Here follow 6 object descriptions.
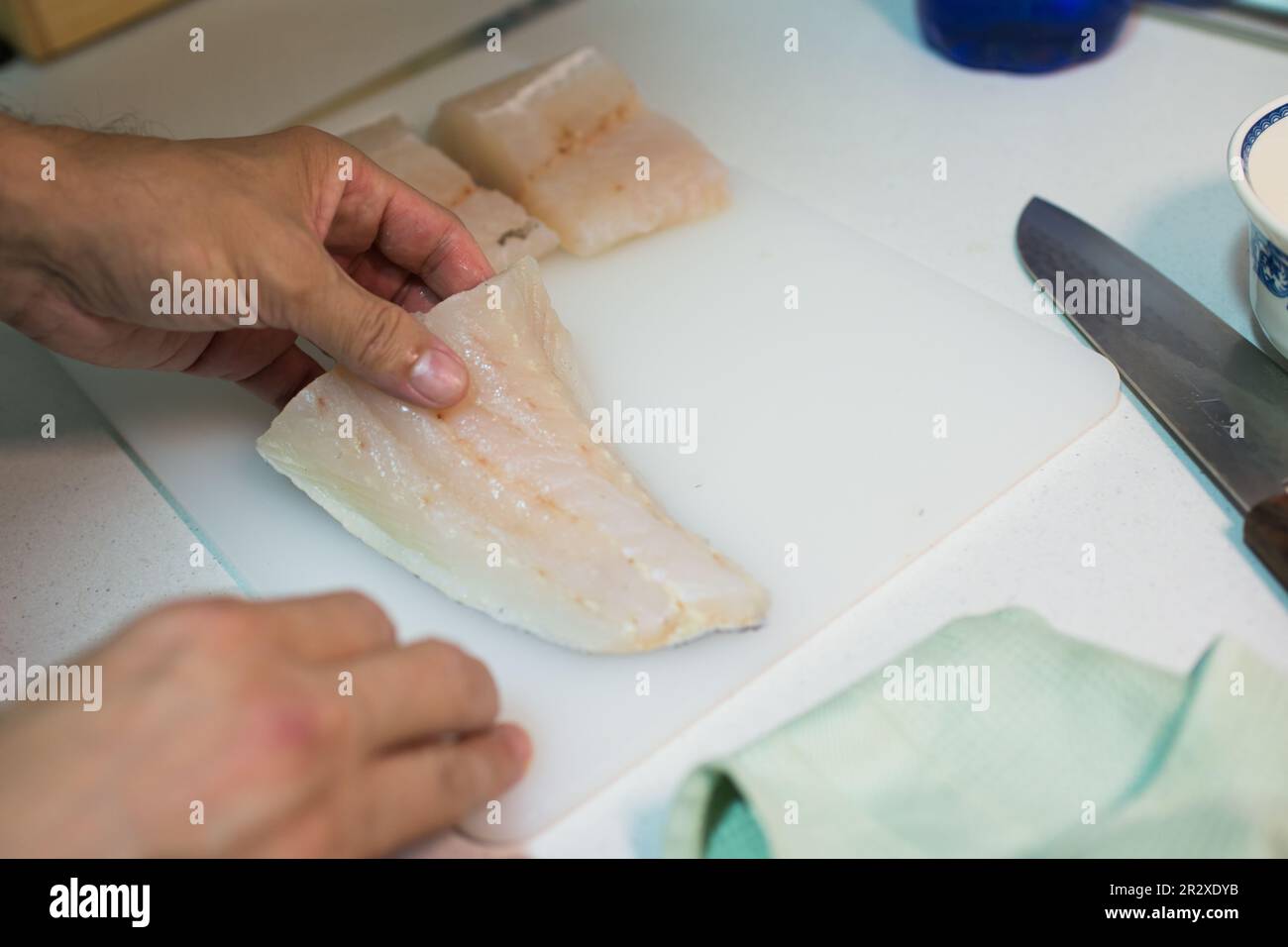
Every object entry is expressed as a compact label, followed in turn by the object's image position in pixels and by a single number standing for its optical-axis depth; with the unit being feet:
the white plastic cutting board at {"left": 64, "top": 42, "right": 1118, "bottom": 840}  1.65
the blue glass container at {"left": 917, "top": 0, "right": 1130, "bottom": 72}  2.37
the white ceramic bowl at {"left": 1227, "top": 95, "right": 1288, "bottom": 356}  1.75
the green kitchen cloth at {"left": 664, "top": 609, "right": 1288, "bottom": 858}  1.47
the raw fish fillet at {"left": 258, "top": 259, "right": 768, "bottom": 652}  1.66
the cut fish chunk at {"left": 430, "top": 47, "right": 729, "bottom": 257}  2.12
